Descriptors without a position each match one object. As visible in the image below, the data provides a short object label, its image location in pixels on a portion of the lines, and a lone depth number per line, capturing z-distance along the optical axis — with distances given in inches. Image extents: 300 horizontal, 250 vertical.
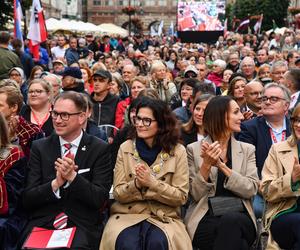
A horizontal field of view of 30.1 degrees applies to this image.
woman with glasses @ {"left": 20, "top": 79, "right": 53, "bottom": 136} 265.3
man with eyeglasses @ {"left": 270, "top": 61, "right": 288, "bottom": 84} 393.8
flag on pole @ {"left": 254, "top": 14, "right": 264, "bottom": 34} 1275.8
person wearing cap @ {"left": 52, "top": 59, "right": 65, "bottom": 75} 482.3
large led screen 1179.3
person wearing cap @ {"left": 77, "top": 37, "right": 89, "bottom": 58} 700.8
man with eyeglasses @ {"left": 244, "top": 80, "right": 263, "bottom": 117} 302.5
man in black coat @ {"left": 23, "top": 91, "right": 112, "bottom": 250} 188.1
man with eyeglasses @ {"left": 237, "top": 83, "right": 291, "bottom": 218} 243.2
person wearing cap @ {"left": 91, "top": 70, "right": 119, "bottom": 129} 324.2
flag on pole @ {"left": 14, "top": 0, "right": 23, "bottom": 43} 518.3
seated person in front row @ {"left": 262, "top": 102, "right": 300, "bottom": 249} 190.5
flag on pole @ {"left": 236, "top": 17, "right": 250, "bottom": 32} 1300.8
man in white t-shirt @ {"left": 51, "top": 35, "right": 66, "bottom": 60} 710.4
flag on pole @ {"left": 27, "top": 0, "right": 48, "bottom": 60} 518.9
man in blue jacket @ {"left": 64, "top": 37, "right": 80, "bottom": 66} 629.6
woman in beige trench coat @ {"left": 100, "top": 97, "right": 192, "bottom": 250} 186.7
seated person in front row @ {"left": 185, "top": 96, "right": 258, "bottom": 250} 192.7
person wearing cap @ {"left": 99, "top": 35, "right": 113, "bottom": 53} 918.4
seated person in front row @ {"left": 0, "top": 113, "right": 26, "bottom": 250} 186.1
